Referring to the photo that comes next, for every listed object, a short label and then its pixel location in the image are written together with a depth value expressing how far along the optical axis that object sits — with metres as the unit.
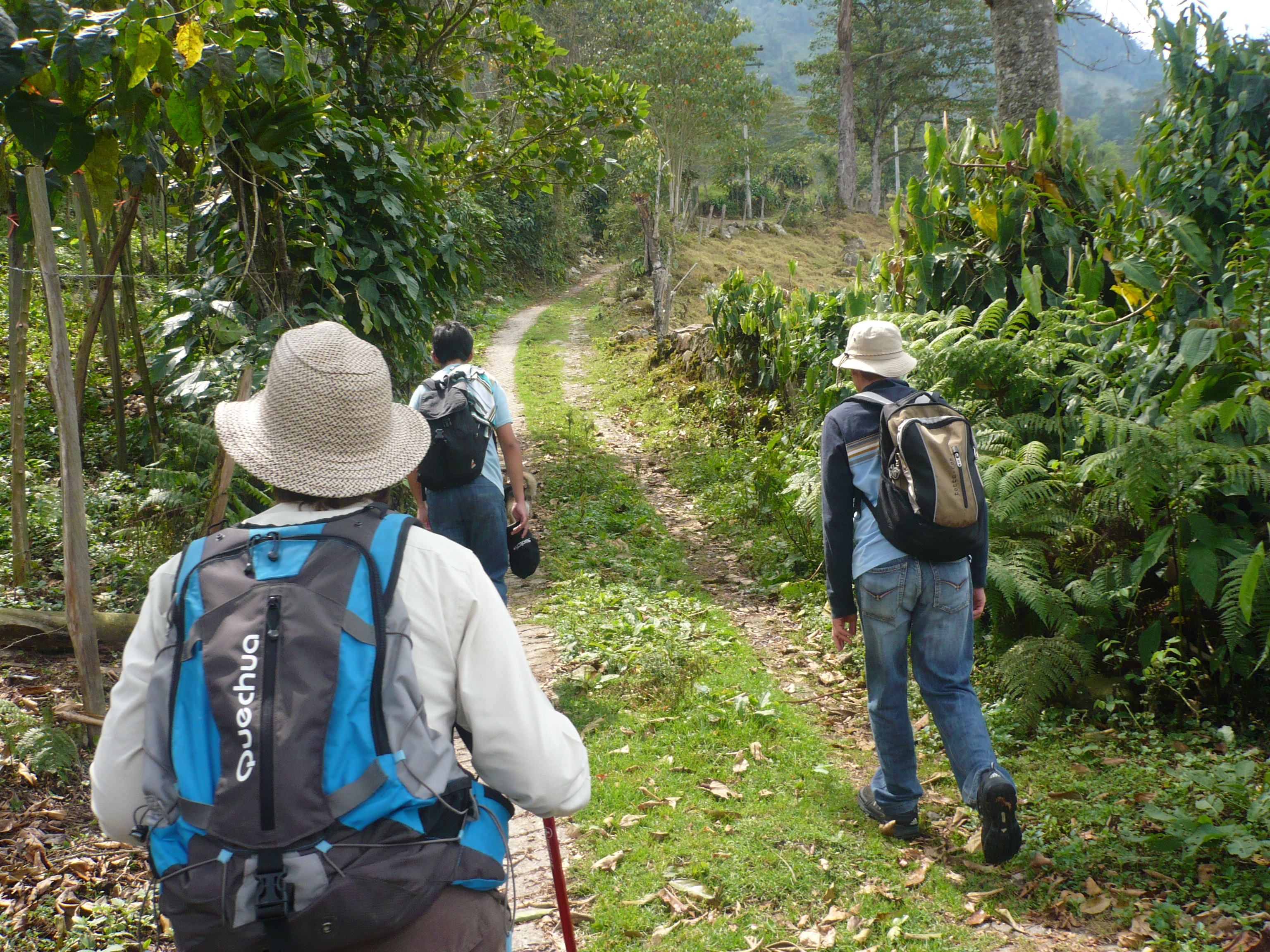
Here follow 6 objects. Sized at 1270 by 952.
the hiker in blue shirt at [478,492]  4.87
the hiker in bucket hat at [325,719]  1.50
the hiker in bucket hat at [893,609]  3.53
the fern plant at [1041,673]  4.44
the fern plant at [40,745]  3.80
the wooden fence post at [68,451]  3.44
